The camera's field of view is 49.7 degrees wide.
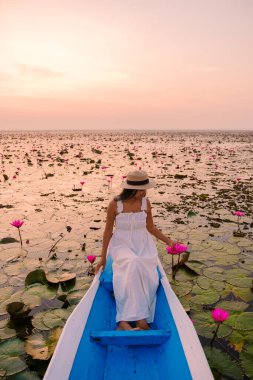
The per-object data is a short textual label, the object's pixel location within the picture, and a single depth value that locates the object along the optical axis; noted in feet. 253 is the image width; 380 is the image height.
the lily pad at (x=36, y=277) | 14.29
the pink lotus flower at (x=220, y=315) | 9.19
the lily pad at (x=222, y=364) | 9.08
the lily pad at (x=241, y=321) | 11.13
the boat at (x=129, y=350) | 7.41
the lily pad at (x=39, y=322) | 11.37
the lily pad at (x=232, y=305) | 12.38
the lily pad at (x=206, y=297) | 12.86
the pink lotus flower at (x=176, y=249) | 13.23
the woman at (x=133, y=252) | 9.91
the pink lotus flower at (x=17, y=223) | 17.06
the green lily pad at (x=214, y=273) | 14.88
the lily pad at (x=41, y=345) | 9.66
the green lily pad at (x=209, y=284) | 13.98
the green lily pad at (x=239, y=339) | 10.23
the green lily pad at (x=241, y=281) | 14.10
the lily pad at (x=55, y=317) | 11.53
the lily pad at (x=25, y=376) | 9.02
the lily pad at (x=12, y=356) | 9.35
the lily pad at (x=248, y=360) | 9.14
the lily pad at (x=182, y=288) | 13.56
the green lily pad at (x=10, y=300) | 12.46
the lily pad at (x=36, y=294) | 13.00
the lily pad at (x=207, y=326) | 10.87
